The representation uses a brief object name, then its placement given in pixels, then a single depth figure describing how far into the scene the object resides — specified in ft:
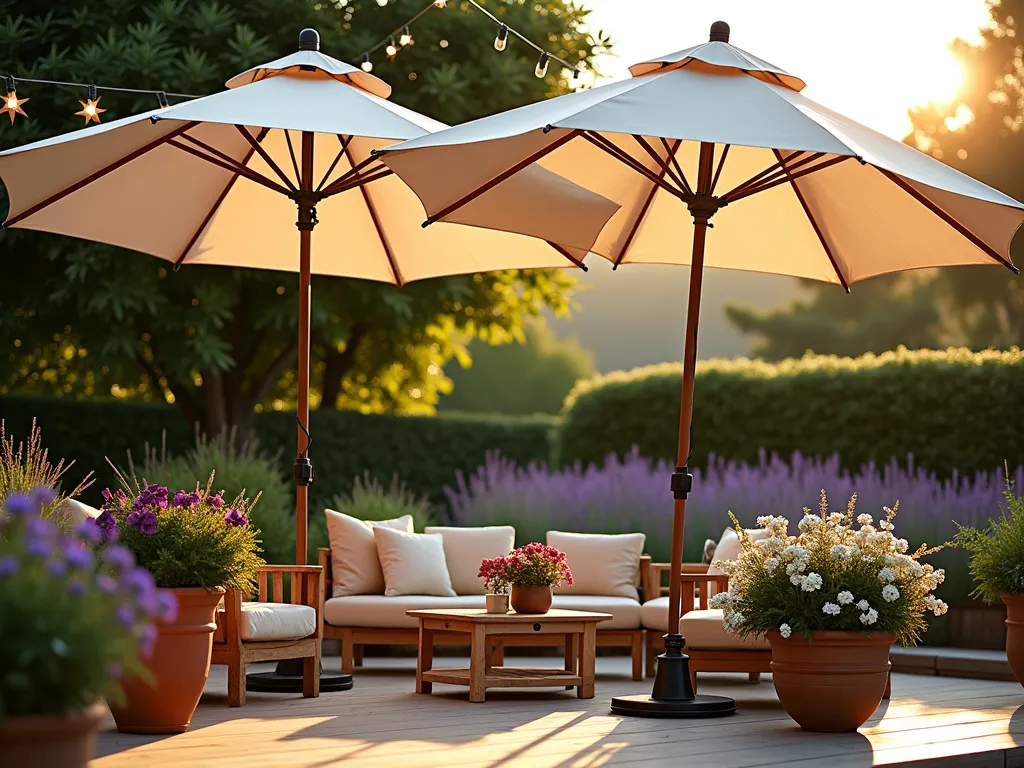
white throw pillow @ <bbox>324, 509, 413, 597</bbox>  23.73
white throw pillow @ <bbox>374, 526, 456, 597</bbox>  23.59
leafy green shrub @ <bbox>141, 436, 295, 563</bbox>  27.63
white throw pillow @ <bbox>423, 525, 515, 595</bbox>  24.64
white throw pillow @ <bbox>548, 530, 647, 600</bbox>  24.39
